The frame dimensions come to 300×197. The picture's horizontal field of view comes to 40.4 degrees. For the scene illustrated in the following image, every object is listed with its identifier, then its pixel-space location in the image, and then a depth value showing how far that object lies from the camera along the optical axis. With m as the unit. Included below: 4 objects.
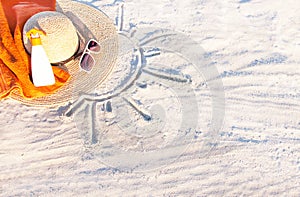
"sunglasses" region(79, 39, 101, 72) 1.82
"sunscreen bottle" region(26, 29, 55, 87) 1.63
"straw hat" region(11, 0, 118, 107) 1.83
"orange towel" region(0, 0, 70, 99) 1.72
